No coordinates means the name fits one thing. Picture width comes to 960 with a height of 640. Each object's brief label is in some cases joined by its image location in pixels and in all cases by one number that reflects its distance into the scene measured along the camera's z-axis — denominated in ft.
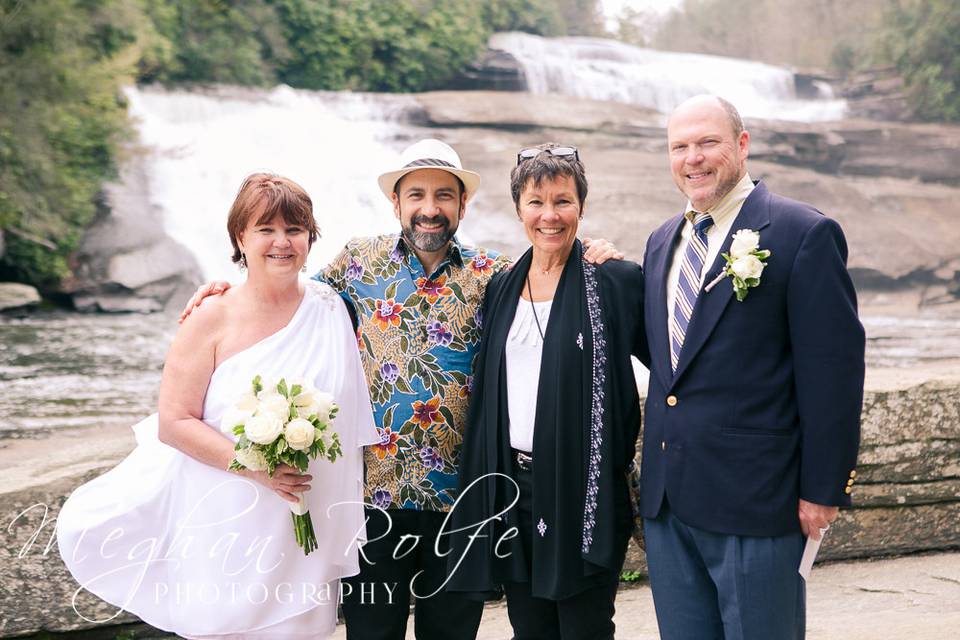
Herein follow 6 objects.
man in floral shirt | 9.84
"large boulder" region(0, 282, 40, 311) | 42.47
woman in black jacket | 9.00
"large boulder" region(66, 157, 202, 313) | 44.98
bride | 8.80
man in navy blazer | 7.78
